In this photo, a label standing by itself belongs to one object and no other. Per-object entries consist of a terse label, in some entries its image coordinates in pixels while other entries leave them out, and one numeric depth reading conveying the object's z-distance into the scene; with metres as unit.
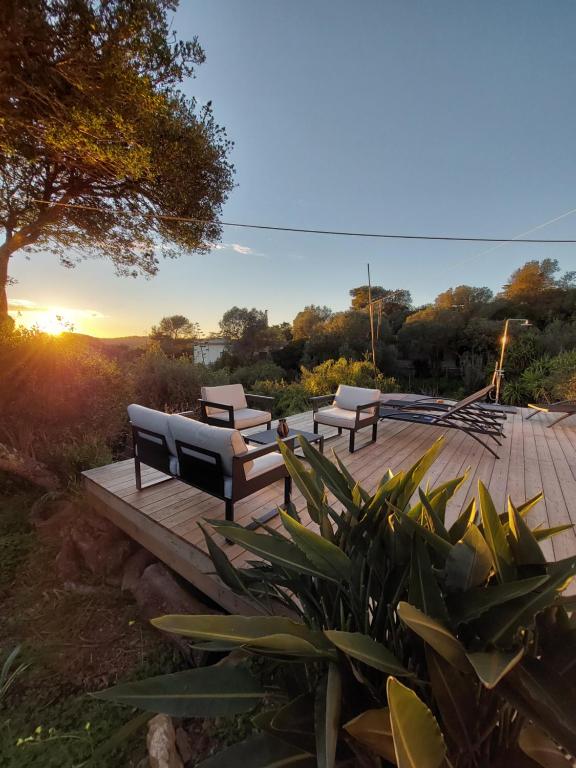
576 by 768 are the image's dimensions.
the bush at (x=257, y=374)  11.51
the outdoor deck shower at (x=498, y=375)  6.95
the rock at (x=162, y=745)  1.31
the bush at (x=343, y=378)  8.02
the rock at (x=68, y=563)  2.55
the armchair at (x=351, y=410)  4.04
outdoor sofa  2.16
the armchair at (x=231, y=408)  4.05
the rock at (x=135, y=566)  2.45
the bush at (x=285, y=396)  7.56
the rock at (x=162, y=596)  2.19
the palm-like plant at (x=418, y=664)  0.55
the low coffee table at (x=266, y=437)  3.30
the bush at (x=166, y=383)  6.42
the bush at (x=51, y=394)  3.46
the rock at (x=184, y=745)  1.40
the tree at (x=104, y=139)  2.97
